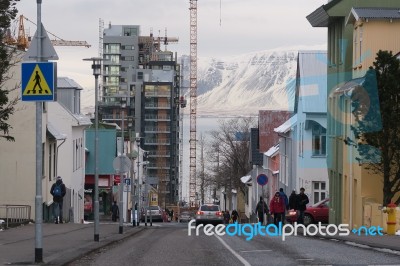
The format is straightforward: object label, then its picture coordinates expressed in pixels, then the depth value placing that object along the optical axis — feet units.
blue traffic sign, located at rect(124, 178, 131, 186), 193.88
